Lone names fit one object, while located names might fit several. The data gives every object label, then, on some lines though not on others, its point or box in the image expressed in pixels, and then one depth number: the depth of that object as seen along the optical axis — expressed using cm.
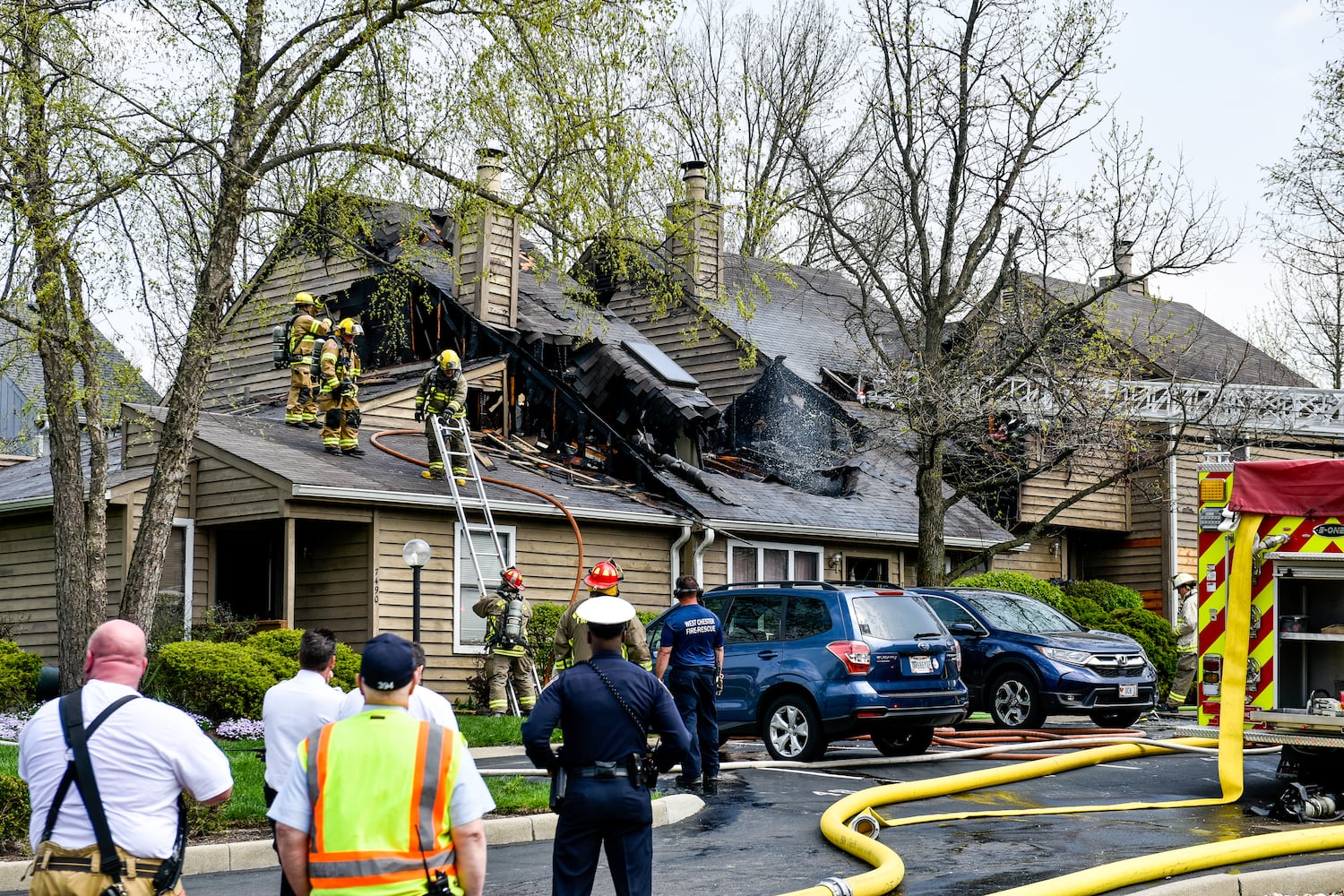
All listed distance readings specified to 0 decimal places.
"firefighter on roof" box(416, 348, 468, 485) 2059
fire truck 1141
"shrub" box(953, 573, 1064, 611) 2436
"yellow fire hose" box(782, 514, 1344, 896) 802
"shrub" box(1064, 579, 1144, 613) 2677
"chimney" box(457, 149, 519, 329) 2498
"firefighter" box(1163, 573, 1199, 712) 2003
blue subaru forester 1392
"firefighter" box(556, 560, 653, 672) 1134
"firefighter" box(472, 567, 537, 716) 1741
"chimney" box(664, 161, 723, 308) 2998
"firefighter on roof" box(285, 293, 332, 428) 2052
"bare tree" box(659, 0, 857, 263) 4028
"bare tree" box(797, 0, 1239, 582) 2306
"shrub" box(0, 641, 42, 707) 1673
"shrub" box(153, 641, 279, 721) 1575
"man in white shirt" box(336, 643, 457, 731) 630
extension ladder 1895
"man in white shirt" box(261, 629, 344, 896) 695
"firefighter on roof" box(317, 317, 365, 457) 2031
